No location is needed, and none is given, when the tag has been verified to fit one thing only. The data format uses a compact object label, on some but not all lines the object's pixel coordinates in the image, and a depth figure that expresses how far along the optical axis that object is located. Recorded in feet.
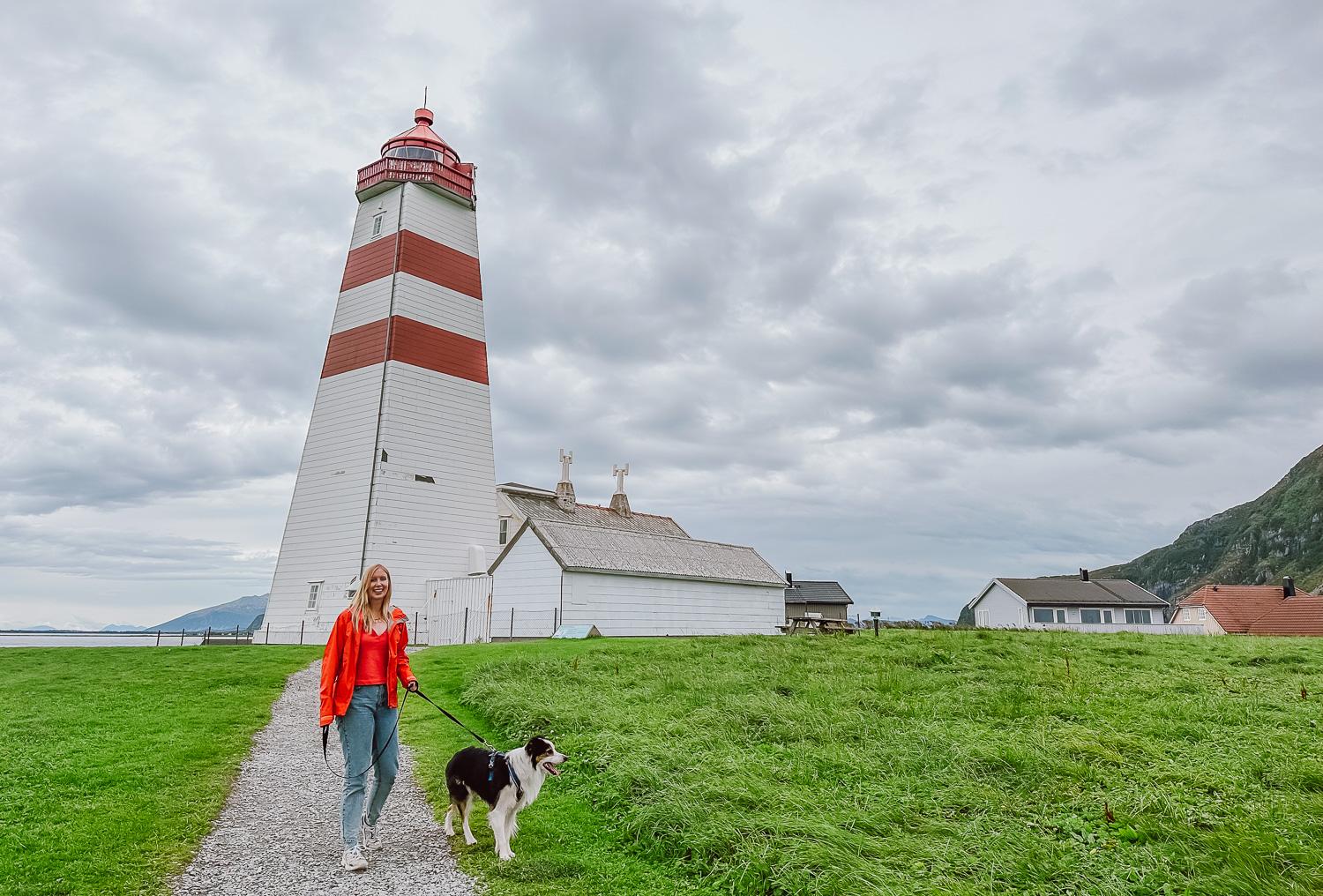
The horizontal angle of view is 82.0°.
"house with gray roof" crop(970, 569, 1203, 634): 180.24
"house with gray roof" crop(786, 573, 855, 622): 205.77
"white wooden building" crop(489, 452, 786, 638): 91.91
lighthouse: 86.99
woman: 20.02
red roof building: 162.09
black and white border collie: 20.77
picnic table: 90.81
